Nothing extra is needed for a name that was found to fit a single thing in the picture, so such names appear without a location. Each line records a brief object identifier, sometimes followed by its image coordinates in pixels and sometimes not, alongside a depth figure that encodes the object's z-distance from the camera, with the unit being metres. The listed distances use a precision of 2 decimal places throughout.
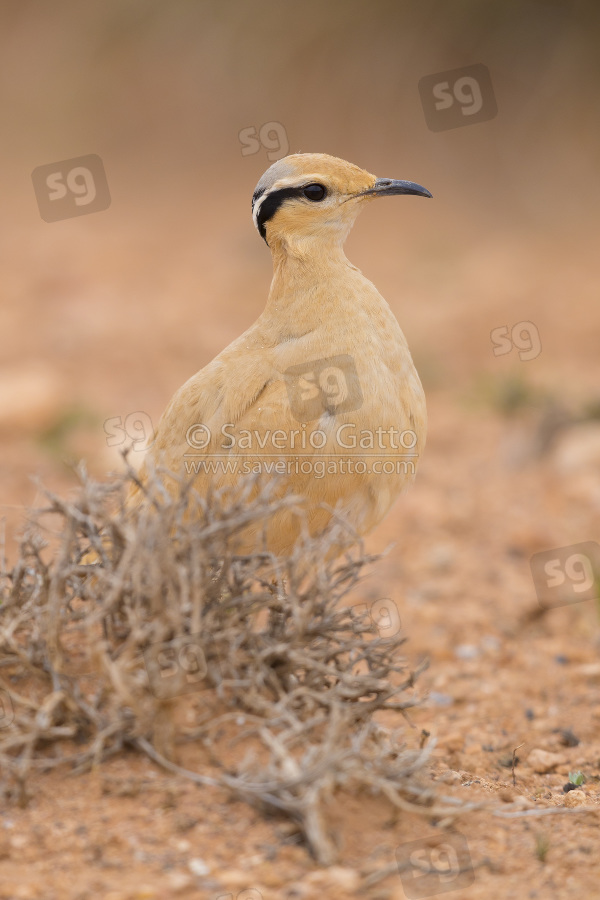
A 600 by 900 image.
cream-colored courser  7.56
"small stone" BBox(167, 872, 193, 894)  4.89
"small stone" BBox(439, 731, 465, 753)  8.24
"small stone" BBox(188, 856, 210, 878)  5.02
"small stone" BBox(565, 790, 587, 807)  6.82
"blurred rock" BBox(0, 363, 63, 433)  16.12
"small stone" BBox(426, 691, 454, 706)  9.46
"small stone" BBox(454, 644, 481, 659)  10.64
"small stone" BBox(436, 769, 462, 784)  6.49
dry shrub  5.40
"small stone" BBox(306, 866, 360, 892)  4.93
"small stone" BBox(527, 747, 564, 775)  7.96
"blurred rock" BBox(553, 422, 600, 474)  14.62
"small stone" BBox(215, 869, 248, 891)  4.91
